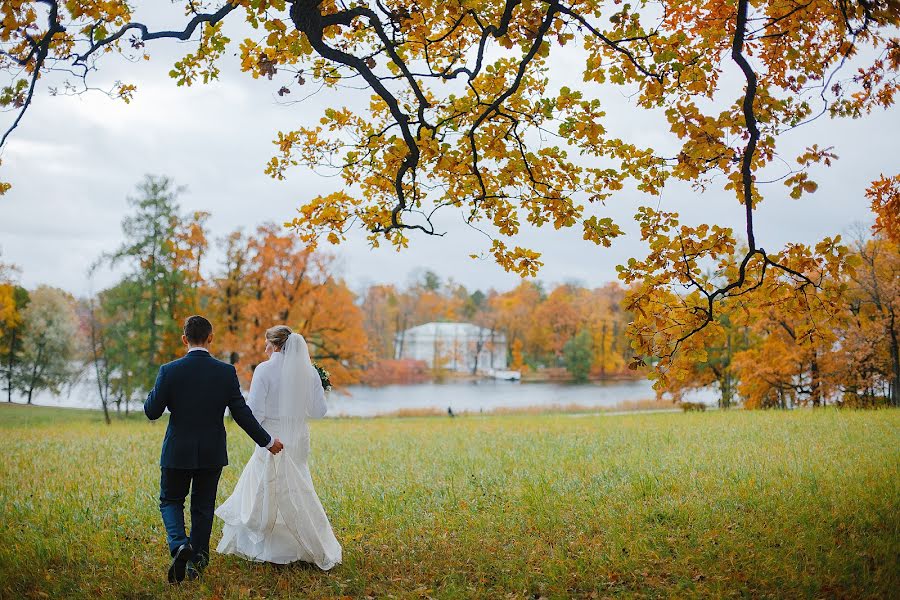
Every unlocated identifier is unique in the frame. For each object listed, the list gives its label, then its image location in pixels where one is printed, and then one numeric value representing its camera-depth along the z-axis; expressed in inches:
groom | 206.1
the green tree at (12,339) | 1498.5
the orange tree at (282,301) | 1214.9
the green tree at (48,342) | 1557.6
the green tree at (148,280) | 1164.5
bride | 219.0
